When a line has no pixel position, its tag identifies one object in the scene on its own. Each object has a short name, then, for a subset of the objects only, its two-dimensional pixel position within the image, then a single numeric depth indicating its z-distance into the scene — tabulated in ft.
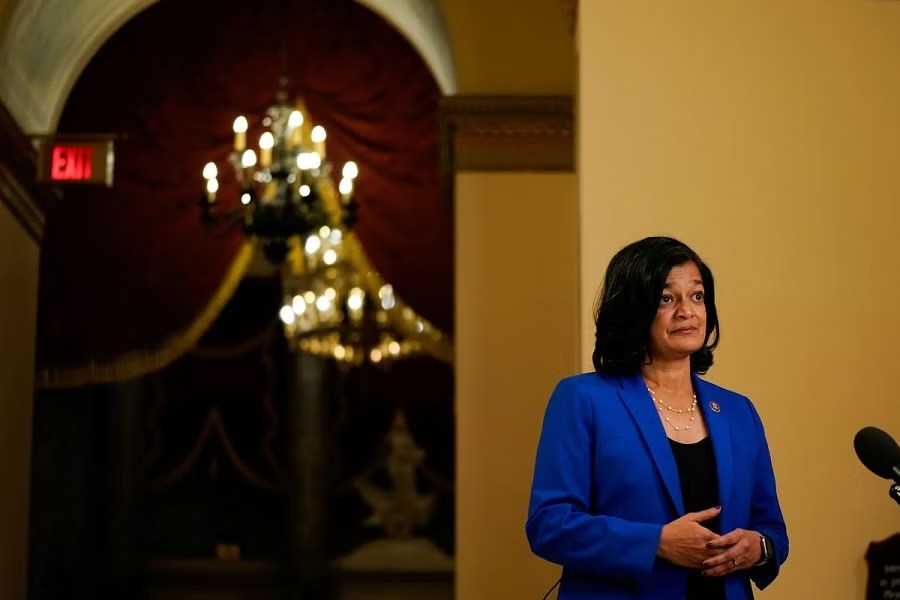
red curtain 34.88
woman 10.07
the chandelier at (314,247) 32.76
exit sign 30.07
